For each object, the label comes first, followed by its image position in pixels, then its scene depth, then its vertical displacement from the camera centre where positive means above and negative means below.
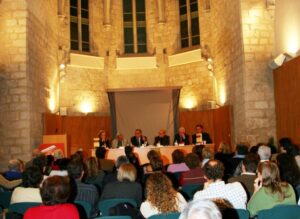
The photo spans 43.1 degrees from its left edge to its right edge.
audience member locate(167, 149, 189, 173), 6.20 -0.47
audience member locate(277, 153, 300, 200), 4.38 -0.46
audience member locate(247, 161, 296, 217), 3.62 -0.58
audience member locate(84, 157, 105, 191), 5.61 -0.50
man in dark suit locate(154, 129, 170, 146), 11.65 -0.11
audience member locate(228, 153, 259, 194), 4.48 -0.49
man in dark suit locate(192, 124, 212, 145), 11.17 -0.08
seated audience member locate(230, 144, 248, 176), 6.46 -0.38
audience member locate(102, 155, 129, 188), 5.58 -0.60
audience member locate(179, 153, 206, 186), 5.61 -0.62
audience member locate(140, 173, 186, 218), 3.45 -0.57
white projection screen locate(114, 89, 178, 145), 13.91 +0.90
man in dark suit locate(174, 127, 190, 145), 11.48 -0.10
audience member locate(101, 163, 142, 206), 4.35 -0.61
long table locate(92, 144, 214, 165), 10.65 -0.44
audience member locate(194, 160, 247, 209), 3.76 -0.58
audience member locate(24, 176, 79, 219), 2.91 -0.51
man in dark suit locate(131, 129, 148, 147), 11.43 -0.10
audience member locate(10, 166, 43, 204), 4.13 -0.52
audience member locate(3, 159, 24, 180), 5.97 -0.49
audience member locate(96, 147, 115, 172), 8.22 -0.56
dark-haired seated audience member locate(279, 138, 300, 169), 6.09 -0.26
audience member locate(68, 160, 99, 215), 4.44 -0.65
